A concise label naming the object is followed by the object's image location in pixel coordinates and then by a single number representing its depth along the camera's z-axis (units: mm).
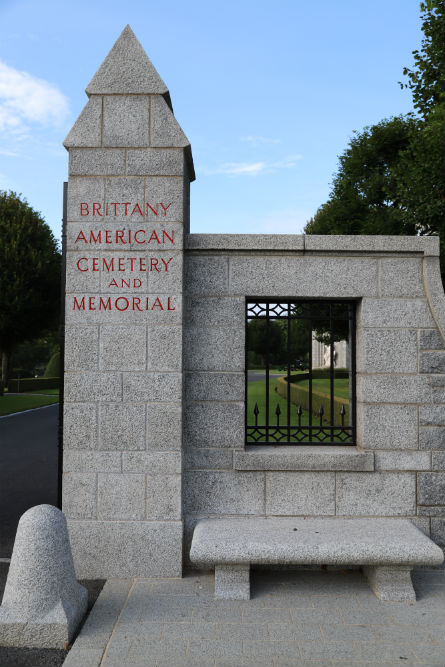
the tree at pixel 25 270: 24469
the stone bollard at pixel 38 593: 3760
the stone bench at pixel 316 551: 4352
